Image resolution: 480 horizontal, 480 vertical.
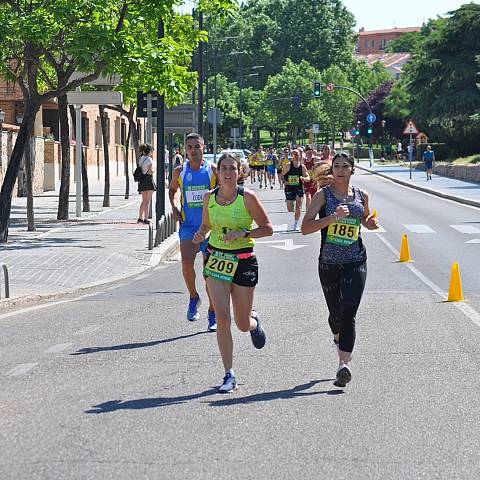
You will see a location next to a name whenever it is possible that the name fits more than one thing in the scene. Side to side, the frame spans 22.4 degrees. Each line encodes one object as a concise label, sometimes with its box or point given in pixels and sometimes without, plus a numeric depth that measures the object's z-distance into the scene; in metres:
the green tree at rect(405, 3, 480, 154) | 74.12
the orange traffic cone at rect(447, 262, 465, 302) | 14.23
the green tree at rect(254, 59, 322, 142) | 130.50
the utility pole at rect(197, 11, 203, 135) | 49.07
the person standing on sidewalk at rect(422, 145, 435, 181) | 59.94
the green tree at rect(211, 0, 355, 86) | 163.88
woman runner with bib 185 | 8.95
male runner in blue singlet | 11.76
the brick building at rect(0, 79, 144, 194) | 44.11
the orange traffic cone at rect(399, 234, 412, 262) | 20.19
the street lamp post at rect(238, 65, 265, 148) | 111.38
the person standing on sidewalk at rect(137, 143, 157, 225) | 27.92
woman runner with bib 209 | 8.74
